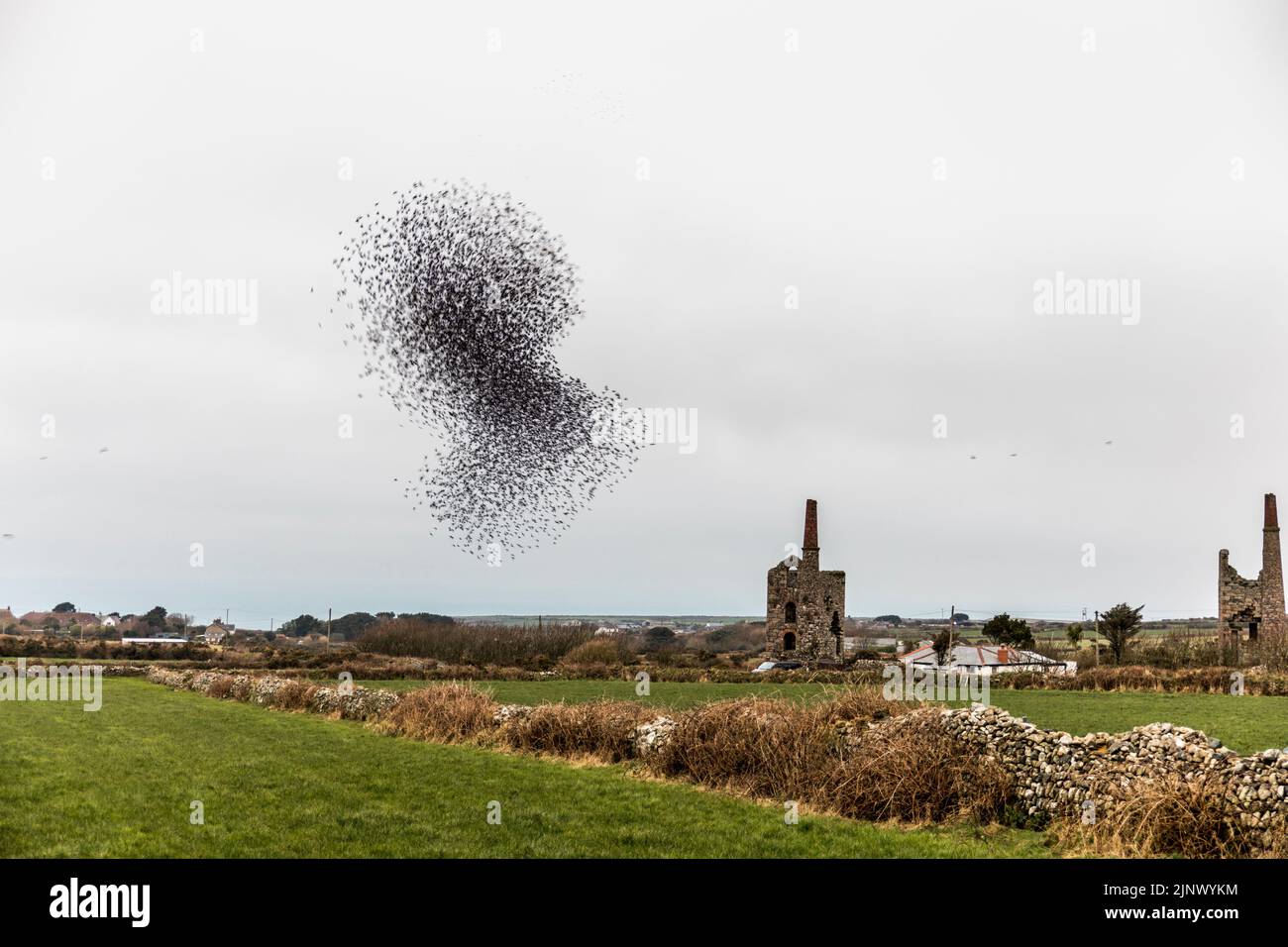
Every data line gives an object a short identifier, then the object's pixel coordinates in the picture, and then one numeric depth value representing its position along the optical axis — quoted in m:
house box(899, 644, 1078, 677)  54.41
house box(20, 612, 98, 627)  121.73
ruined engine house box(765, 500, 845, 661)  67.44
